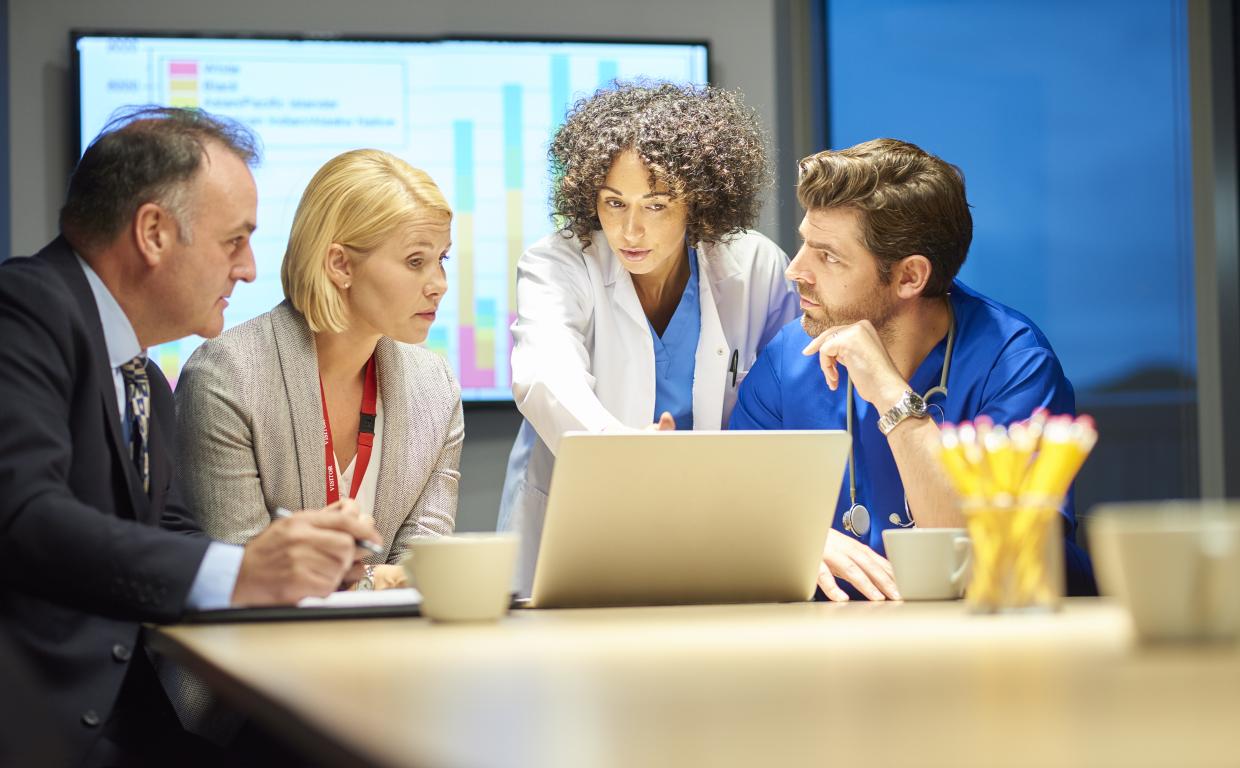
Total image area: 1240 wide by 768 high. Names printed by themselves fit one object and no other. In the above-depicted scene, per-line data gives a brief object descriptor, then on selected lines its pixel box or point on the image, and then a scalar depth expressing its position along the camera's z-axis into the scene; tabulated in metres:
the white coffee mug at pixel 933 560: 3.18
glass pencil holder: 2.82
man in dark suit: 3.02
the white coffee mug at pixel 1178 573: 2.54
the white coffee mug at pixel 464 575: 2.99
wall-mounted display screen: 5.79
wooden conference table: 1.91
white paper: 3.13
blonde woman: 3.86
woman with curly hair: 4.34
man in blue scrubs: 3.86
